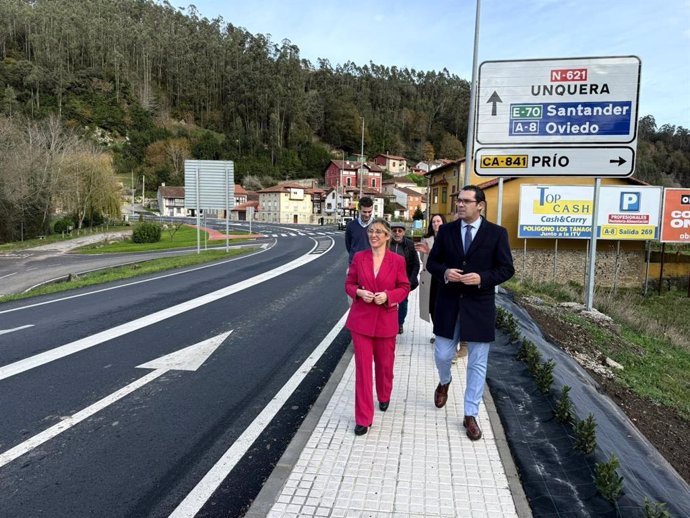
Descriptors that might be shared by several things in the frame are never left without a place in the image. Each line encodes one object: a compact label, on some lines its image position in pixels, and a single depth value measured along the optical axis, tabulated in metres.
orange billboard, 23.27
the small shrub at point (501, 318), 7.46
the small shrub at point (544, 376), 4.88
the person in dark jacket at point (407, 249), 6.01
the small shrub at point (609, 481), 3.00
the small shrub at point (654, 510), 2.70
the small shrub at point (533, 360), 5.36
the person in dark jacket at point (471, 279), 3.86
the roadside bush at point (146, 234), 39.62
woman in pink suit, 3.98
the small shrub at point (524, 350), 5.92
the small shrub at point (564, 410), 4.16
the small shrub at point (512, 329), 6.72
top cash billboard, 23.95
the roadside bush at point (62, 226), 45.69
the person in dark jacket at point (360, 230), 6.16
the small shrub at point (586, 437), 3.59
